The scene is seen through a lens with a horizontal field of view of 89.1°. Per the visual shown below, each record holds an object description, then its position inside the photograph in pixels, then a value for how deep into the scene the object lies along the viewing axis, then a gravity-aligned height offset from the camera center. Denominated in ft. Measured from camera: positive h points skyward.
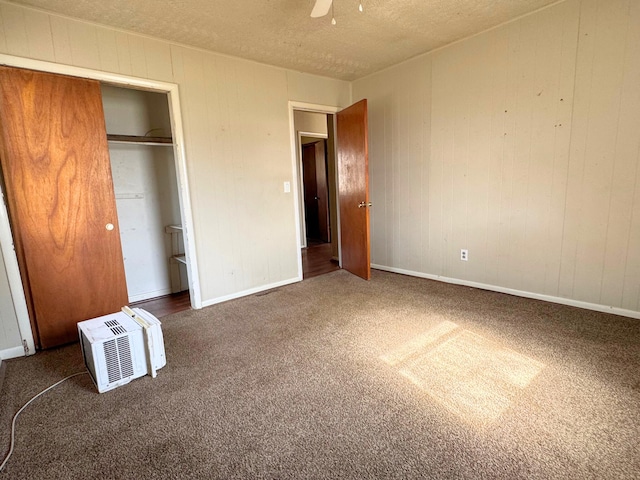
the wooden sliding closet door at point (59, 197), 7.61 +0.13
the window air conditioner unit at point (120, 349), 6.25 -2.96
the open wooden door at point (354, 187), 12.19 +0.10
